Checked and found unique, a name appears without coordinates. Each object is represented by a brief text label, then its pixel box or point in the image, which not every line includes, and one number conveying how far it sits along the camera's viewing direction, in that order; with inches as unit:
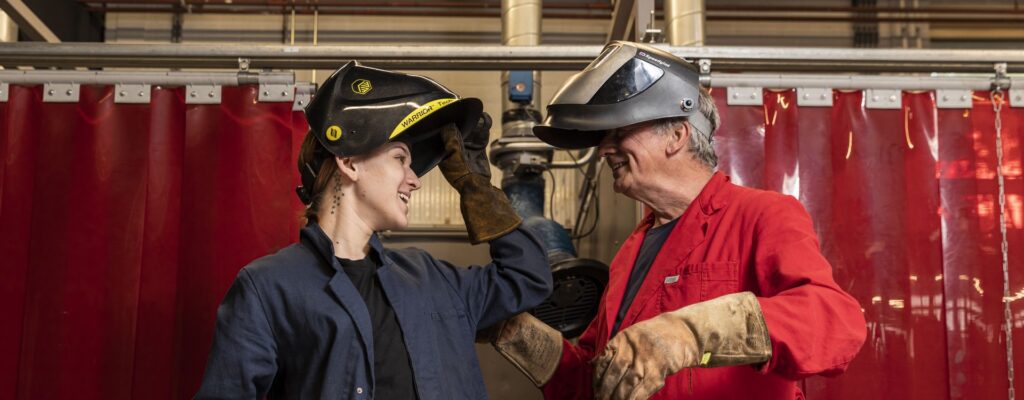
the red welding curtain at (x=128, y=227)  101.3
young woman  66.9
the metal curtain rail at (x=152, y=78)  106.1
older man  63.6
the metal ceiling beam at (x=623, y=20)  127.9
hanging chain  103.3
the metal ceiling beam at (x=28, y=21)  134.0
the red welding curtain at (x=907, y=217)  103.5
